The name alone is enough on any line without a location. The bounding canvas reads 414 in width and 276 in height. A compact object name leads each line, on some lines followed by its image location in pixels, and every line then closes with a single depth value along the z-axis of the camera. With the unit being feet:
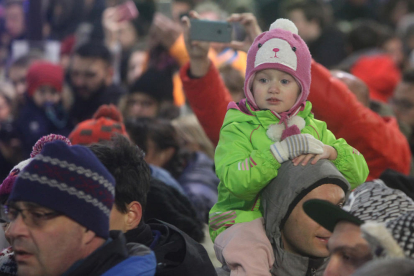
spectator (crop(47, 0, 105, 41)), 71.96
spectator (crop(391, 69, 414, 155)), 42.80
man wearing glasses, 16.21
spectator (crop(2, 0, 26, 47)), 70.44
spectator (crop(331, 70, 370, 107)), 30.58
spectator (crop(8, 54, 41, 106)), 55.88
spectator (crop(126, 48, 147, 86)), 60.79
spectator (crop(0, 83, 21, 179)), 41.34
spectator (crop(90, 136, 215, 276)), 19.40
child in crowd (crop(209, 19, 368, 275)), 19.79
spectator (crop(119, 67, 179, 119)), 45.52
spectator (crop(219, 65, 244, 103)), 40.24
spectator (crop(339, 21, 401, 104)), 51.65
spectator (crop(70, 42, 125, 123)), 49.83
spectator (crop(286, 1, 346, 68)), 57.16
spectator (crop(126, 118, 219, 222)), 35.04
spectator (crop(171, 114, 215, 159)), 40.63
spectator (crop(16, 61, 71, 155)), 46.42
